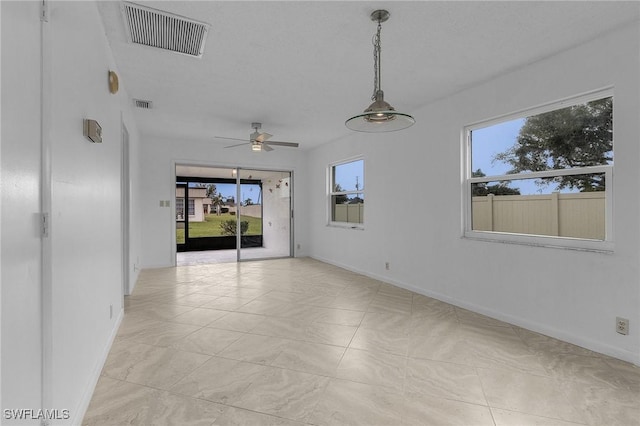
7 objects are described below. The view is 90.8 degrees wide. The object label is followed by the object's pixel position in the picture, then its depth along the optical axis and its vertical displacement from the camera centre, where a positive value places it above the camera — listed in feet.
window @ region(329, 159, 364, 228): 19.48 +1.36
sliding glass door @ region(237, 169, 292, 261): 24.41 -0.10
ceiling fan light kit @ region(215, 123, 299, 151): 16.01 +3.78
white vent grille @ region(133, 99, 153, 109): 13.74 +4.93
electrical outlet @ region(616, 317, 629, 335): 8.09 -2.94
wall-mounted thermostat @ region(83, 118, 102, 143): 6.39 +1.77
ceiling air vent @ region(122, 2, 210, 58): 7.66 +4.86
